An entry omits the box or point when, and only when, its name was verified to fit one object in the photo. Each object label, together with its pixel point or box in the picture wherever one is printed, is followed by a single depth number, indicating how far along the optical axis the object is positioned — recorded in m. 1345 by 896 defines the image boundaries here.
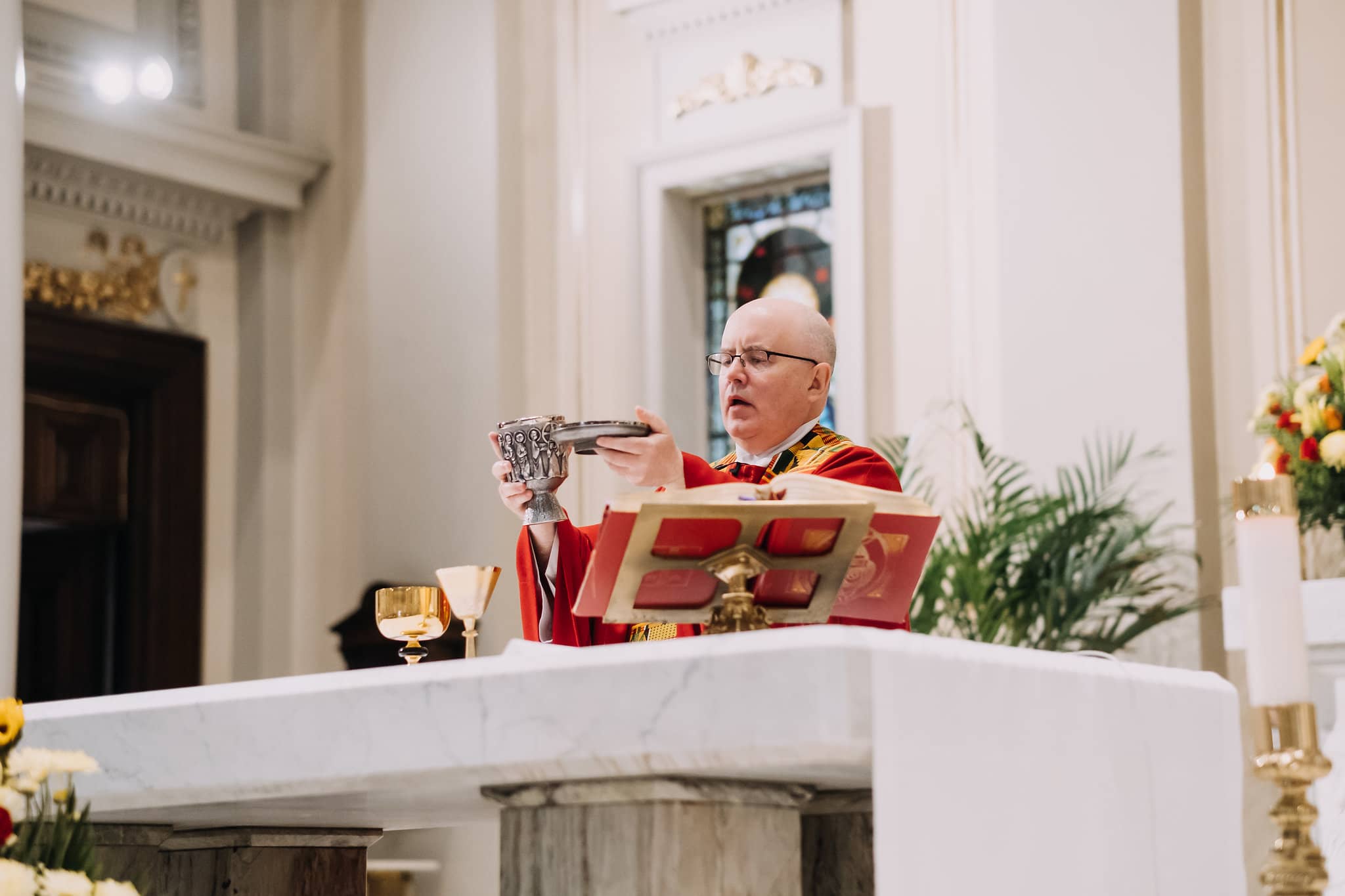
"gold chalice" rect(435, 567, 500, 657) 5.23
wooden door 13.91
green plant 9.95
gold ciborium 5.18
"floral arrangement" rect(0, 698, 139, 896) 3.70
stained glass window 13.46
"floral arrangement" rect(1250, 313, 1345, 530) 8.25
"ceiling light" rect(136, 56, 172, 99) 13.66
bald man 5.87
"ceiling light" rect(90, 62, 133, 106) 13.30
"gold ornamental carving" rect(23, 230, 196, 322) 13.40
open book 4.02
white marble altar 3.34
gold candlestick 3.53
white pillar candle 3.58
